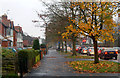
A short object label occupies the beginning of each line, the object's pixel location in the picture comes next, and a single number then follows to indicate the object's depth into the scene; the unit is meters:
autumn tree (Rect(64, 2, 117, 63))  13.82
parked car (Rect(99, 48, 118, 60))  22.61
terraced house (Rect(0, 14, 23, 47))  40.28
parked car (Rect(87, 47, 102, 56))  33.36
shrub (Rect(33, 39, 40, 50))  28.84
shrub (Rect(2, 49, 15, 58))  7.48
